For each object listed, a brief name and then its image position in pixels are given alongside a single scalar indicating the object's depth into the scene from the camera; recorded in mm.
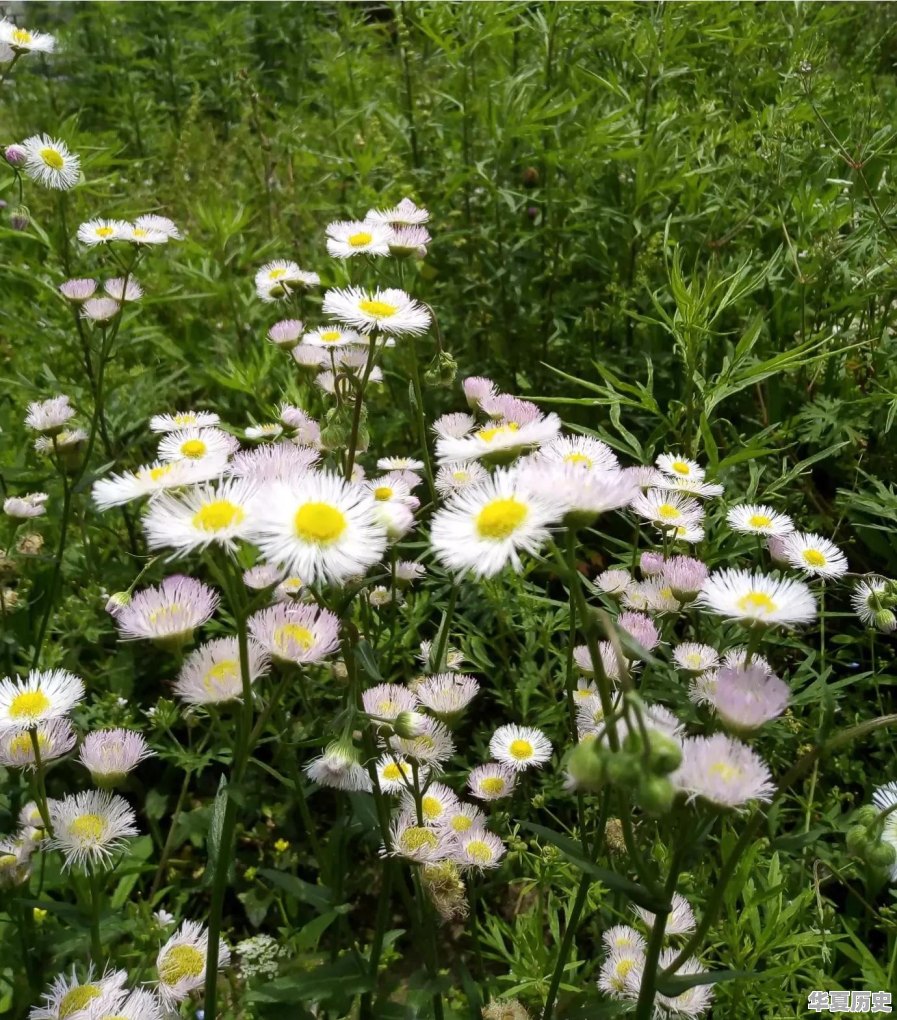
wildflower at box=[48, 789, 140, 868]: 227
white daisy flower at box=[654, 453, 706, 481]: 292
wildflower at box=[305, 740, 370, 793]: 200
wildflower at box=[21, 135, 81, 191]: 383
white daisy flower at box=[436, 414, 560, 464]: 189
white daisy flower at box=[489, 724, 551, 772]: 267
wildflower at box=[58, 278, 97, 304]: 347
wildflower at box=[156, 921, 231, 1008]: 228
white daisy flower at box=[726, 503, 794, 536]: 265
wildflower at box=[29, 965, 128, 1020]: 211
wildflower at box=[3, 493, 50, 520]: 316
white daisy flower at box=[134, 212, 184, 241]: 365
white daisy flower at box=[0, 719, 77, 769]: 237
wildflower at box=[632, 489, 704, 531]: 273
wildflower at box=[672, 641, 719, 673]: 247
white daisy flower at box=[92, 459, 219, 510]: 186
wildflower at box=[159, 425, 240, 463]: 228
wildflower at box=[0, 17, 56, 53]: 385
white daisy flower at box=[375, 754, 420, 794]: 246
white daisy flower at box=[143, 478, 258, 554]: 173
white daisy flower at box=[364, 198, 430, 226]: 308
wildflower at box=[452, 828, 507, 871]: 239
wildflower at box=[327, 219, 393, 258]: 288
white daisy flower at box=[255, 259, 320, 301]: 368
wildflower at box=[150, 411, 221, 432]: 278
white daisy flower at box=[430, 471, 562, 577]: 166
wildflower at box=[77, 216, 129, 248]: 351
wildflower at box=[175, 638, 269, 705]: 198
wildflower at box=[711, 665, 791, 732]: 171
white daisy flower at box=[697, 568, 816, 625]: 189
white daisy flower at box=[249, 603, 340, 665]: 195
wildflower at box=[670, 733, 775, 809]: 162
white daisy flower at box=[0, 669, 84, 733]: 233
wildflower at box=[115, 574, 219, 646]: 196
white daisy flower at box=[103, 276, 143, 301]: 346
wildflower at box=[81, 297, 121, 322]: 344
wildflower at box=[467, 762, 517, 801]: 260
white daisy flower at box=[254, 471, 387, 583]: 172
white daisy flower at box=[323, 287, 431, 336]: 243
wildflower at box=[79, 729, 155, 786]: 231
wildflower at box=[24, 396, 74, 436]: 327
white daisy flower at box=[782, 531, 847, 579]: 266
